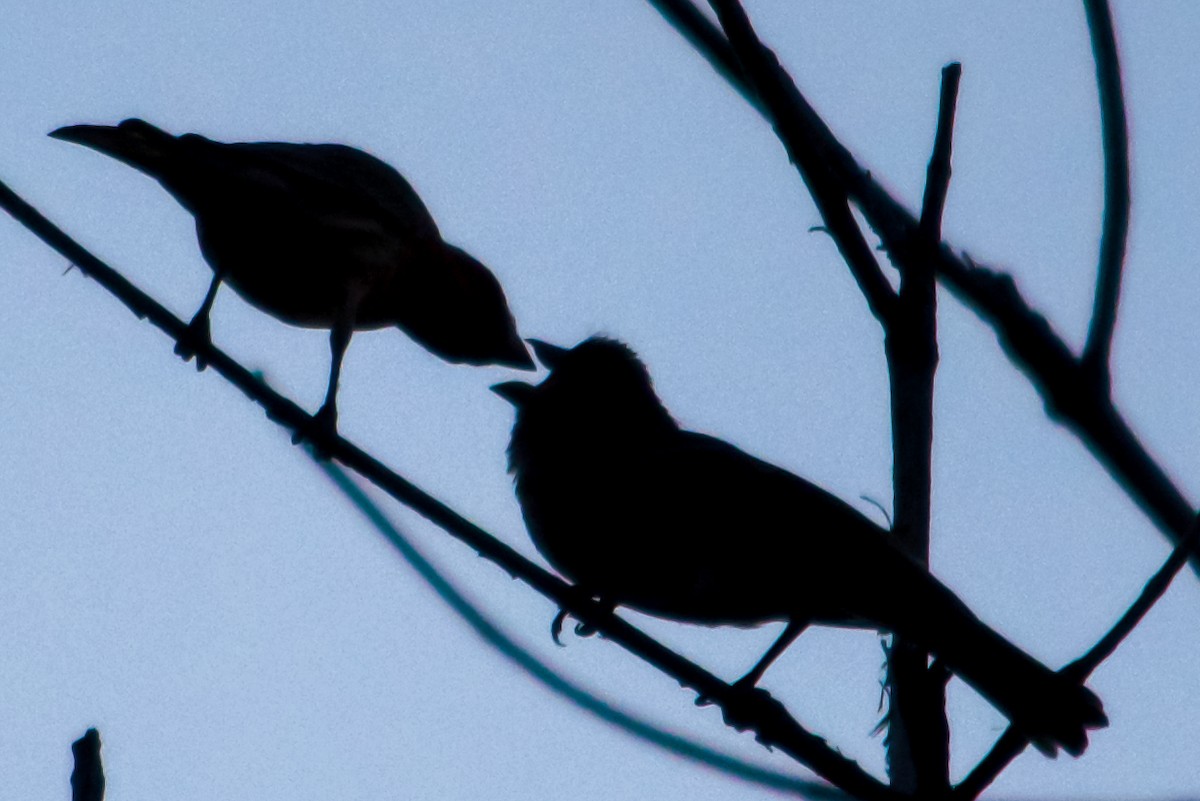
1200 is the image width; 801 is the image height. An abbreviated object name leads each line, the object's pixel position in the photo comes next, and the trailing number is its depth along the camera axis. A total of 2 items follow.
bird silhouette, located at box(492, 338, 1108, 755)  10.29
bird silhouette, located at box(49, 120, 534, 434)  12.40
